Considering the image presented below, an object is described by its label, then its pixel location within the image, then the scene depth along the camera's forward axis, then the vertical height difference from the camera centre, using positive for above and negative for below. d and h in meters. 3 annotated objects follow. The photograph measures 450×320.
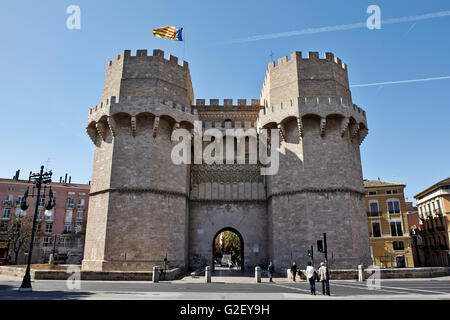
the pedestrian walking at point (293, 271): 17.18 -1.56
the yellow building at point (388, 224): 33.19 +1.94
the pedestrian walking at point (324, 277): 10.68 -1.24
